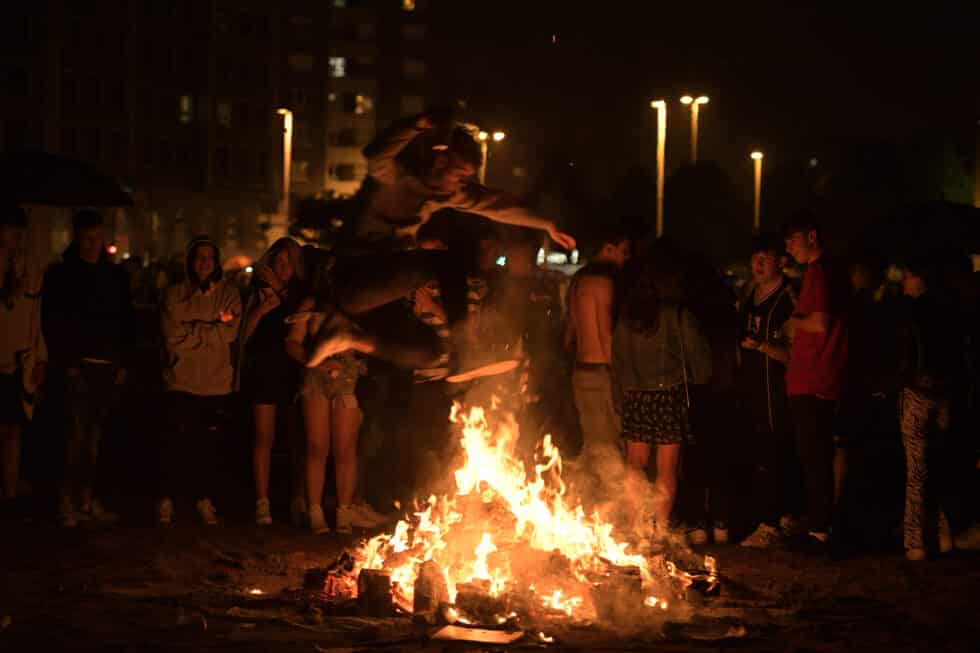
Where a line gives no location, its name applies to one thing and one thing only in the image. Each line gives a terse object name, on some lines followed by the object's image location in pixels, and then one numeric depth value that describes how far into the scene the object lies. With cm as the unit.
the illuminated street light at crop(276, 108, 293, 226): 3871
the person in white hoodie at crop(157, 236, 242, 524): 916
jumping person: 741
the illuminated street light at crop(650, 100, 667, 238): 2931
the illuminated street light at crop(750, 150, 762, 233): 4059
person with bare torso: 921
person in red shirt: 844
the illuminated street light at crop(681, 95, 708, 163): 3131
